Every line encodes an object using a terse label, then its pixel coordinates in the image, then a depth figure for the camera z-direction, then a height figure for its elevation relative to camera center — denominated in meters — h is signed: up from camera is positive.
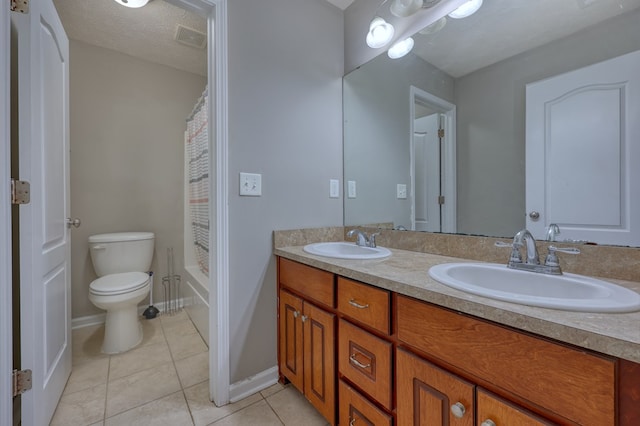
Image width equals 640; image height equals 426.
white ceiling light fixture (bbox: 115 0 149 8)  1.70 +1.32
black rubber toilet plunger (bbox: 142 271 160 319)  2.40 -0.87
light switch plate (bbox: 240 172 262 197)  1.42 +0.14
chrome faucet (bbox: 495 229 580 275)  0.89 -0.16
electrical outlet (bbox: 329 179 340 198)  1.76 +0.15
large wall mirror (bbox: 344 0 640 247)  0.89 +0.36
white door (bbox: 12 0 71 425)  1.05 +0.02
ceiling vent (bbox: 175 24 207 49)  2.10 +1.40
